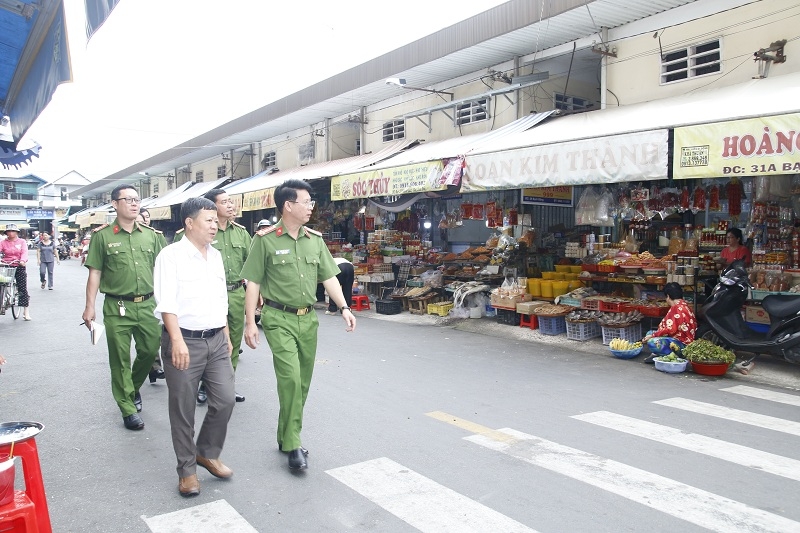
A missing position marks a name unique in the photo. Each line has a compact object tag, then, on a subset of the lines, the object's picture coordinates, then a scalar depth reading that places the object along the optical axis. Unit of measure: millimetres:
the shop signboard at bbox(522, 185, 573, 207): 11123
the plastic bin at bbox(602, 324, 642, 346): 9086
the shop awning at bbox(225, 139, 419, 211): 14448
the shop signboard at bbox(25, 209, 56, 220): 70938
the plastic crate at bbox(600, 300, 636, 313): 9195
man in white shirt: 3865
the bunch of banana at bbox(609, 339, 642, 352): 8305
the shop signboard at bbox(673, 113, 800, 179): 6293
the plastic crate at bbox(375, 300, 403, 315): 13484
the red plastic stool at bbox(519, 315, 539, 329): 10562
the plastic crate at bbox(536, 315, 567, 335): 10059
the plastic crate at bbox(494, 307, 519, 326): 11016
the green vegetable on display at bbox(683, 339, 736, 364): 7184
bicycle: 12000
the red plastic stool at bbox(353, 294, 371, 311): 14406
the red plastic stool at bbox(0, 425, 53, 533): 2672
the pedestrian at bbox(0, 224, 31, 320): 12617
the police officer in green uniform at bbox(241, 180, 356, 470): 4359
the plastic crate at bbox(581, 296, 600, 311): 9618
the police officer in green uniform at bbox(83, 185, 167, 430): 5363
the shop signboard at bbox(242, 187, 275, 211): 15812
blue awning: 4926
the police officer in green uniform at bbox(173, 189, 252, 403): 6203
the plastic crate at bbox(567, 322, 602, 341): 9594
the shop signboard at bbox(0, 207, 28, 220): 69688
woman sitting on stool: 7711
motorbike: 7090
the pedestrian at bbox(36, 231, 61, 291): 18547
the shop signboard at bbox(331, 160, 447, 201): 10664
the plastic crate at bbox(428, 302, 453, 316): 12392
